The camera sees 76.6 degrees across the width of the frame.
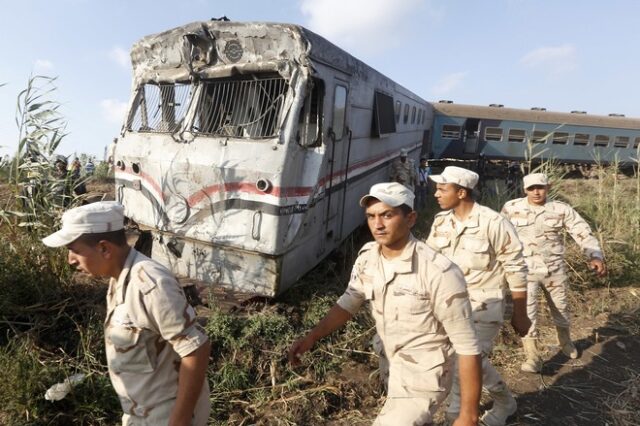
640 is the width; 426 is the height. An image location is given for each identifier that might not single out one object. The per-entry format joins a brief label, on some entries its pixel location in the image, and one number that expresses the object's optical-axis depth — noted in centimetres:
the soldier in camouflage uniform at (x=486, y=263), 287
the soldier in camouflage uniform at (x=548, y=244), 421
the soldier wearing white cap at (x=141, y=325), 161
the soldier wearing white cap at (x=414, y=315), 185
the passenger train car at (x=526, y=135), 1627
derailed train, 399
